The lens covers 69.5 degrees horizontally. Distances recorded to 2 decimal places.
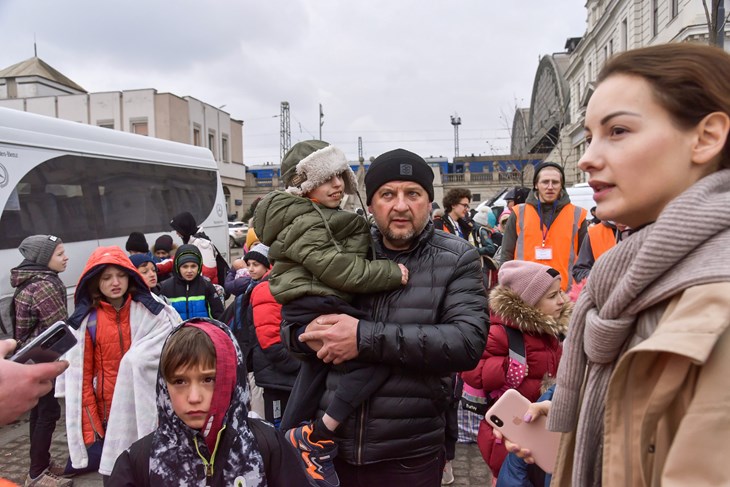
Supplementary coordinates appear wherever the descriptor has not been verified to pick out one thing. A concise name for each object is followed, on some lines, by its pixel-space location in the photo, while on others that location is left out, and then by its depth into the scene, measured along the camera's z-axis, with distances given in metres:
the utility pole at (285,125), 51.06
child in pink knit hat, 3.04
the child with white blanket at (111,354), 3.77
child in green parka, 2.26
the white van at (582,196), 10.16
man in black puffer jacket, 2.18
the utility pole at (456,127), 61.08
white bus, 6.90
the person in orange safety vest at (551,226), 5.15
